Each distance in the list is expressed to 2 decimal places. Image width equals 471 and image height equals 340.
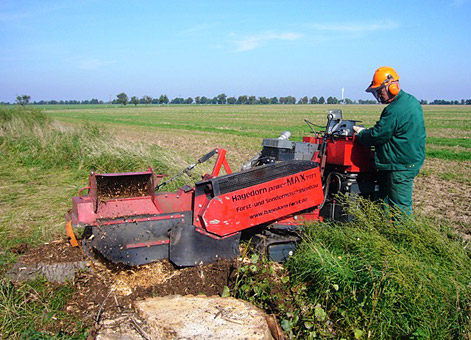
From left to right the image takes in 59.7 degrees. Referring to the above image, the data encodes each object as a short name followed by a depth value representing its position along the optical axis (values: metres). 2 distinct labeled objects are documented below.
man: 4.50
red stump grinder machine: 4.16
